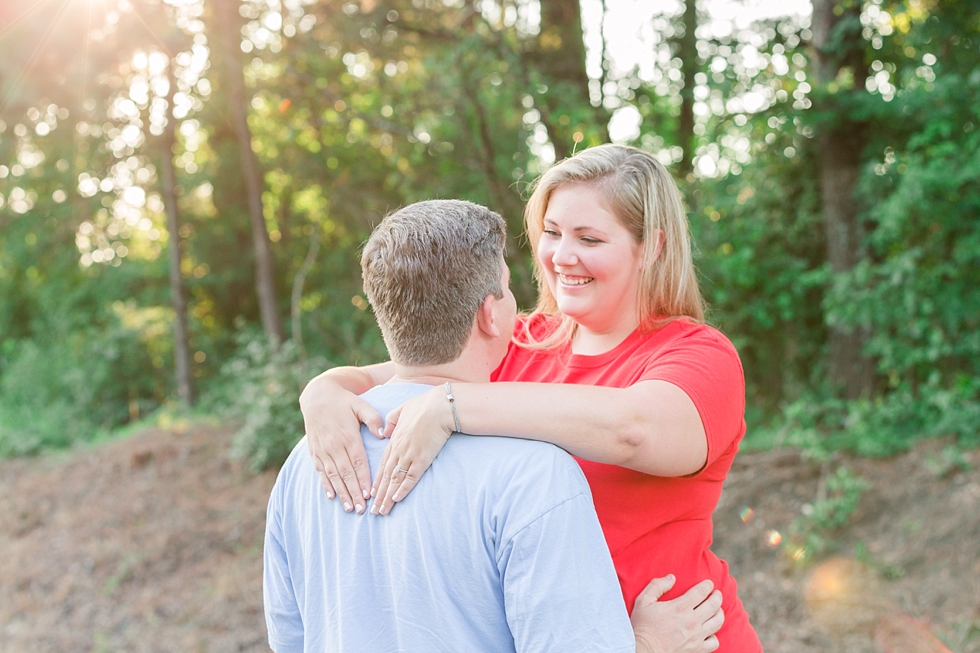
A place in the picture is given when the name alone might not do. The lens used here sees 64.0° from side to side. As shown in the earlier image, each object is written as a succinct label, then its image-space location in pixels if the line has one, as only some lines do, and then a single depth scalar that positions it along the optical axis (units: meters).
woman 1.53
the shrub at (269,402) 7.56
